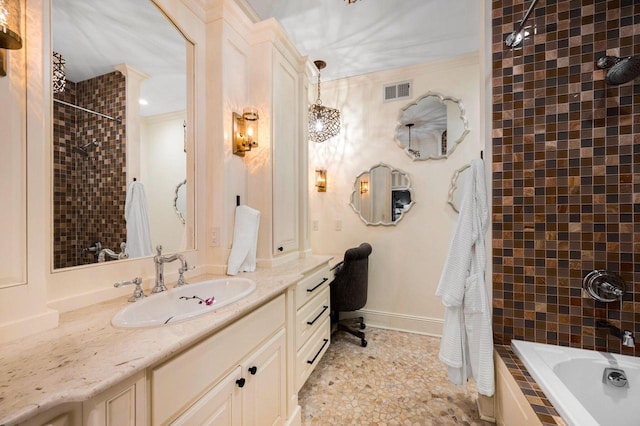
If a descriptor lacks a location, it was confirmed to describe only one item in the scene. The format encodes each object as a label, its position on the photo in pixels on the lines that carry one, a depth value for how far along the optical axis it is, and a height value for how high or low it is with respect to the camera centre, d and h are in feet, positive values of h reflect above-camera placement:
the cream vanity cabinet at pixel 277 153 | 6.48 +1.57
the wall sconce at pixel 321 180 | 10.44 +1.29
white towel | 5.69 -0.58
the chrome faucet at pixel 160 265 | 4.27 -0.86
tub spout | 4.20 -1.99
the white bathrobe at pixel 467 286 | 5.09 -1.45
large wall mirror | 3.56 +1.34
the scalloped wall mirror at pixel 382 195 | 9.50 +0.64
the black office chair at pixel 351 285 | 8.17 -2.28
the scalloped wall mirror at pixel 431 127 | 8.86 +2.96
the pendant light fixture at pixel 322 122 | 9.09 +3.21
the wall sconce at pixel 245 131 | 6.00 +1.90
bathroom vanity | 1.91 -1.45
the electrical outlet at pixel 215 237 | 5.69 -0.52
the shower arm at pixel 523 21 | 3.87 +3.14
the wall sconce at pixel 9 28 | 2.55 +1.84
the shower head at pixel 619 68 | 4.00 +2.25
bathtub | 3.95 -2.61
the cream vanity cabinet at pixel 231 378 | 2.62 -2.02
